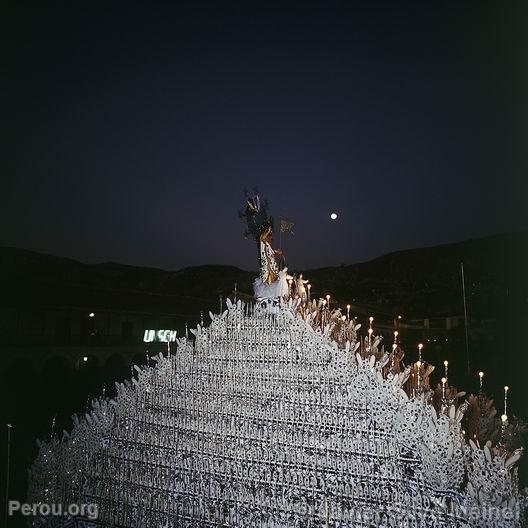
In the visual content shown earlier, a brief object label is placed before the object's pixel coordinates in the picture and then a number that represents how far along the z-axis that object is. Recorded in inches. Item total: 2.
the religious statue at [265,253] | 234.2
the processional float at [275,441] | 180.4
